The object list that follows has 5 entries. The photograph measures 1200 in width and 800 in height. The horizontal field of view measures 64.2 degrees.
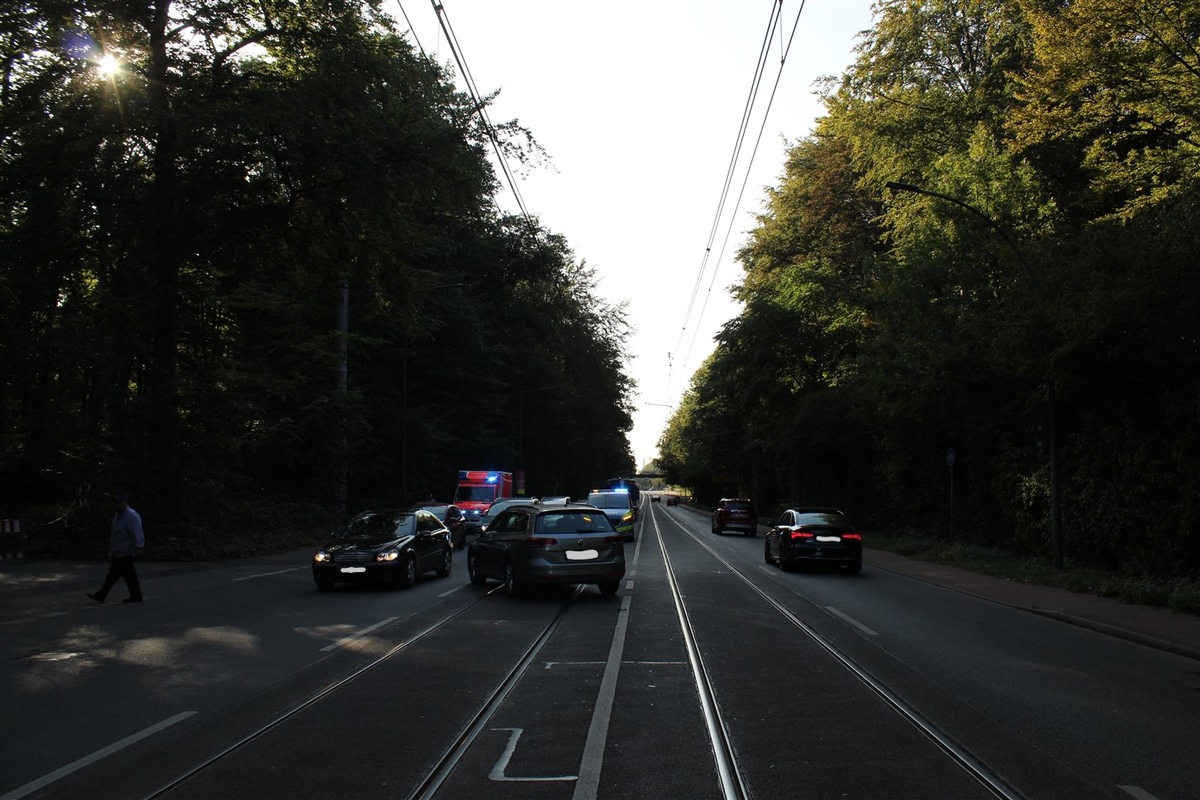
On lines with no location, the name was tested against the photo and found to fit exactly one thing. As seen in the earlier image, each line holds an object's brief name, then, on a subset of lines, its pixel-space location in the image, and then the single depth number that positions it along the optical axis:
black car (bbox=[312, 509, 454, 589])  16.33
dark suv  42.78
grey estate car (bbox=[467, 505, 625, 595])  14.98
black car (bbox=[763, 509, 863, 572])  20.86
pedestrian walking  13.56
